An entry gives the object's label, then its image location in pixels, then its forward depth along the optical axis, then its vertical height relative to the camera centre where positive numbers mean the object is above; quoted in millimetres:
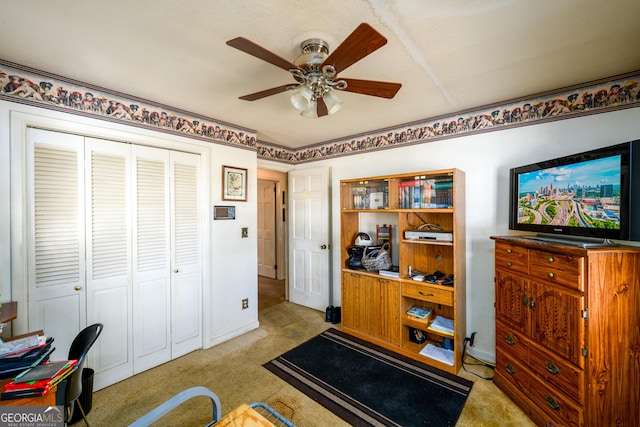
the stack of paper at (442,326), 2491 -1128
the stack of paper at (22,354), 1261 -726
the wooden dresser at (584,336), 1514 -777
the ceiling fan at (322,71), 1176 +777
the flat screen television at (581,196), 1520 +101
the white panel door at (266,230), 5762 -380
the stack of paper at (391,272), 2817 -663
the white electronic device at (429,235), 2516 -238
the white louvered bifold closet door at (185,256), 2674 -444
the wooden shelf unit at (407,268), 2479 -611
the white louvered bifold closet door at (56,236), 1937 -164
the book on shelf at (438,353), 2477 -1405
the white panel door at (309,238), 3793 -382
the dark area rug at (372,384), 1928 -1493
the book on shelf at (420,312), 2686 -1063
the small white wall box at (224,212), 2941 +17
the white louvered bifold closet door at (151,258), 2434 -428
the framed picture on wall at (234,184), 3014 +356
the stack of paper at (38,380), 1122 -757
